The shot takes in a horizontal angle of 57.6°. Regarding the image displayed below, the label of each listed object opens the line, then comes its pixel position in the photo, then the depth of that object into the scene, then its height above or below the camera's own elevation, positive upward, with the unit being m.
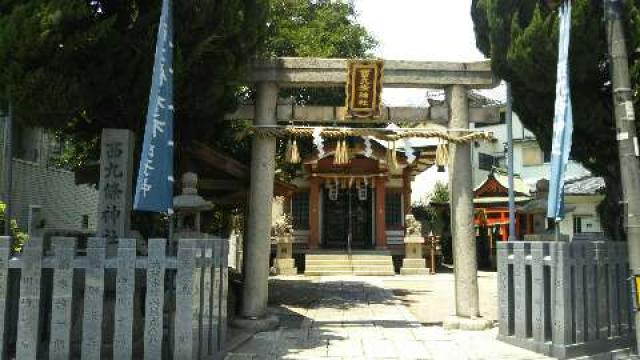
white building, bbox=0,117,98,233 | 13.39 +1.17
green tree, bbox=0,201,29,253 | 10.32 +0.05
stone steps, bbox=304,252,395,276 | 22.78 -1.17
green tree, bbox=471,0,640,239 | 8.62 +2.59
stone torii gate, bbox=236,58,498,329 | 10.48 +1.68
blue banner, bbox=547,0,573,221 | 7.68 +1.44
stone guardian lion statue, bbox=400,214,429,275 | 23.36 -0.60
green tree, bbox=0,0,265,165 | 6.91 +2.31
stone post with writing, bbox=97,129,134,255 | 8.05 +0.68
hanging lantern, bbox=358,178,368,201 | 25.38 +1.87
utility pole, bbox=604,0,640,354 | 6.94 +1.25
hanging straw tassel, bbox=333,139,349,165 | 10.96 +1.56
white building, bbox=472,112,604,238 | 27.75 +4.06
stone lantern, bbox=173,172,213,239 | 8.59 +0.43
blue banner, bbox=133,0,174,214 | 6.89 +1.13
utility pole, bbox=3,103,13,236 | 9.60 +0.81
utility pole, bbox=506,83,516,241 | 14.53 +1.70
